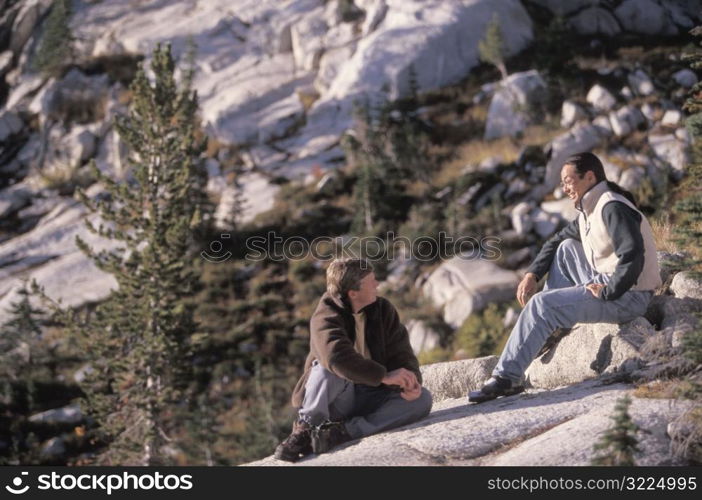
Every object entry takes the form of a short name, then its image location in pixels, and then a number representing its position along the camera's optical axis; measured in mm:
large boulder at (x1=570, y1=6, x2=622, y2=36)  45406
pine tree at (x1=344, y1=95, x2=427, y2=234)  33281
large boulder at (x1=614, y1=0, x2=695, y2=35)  44938
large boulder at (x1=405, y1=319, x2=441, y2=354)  26031
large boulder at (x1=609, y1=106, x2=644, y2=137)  32344
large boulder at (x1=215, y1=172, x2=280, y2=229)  36688
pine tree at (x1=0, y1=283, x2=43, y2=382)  30328
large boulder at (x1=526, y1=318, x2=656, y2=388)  7680
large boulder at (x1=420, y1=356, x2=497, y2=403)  9484
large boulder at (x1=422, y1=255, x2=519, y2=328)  26641
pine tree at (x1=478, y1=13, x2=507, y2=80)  38594
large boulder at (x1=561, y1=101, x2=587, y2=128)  34594
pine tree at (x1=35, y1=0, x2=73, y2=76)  50562
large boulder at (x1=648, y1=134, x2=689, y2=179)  29283
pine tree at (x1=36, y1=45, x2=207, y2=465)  21578
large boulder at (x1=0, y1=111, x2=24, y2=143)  48375
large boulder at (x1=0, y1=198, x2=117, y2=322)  34219
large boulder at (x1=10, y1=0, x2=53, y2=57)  55719
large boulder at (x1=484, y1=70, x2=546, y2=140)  36469
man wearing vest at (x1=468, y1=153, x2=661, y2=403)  7129
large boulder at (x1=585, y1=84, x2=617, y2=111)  34378
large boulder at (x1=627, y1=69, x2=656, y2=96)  35000
